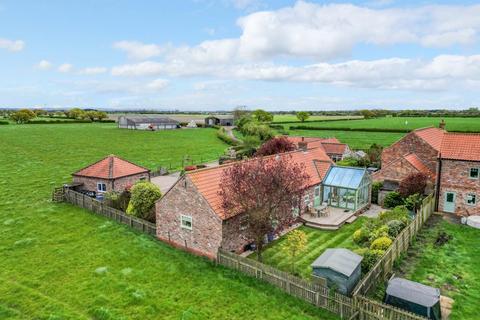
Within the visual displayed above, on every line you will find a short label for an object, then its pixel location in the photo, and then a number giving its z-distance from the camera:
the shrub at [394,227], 23.02
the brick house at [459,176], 29.09
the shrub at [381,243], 20.53
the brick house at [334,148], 56.50
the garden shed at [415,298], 14.35
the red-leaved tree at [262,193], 18.69
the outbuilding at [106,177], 34.75
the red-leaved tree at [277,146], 45.97
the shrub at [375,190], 35.00
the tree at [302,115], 154.00
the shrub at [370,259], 19.22
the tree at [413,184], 31.09
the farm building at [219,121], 150.76
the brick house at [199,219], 20.89
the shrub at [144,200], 27.47
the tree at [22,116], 135.50
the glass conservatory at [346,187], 31.23
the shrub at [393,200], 32.44
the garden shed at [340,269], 16.53
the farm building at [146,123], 124.69
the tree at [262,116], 150.12
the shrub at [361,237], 23.98
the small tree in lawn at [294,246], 20.01
